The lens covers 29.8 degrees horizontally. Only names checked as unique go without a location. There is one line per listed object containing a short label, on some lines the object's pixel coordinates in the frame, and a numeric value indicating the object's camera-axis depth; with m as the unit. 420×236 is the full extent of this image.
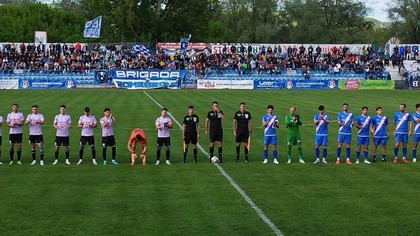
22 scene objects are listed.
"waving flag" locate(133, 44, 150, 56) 86.44
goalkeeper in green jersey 25.95
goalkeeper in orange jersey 25.44
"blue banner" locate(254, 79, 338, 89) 78.45
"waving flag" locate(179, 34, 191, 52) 86.19
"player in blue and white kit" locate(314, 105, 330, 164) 25.88
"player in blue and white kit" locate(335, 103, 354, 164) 26.05
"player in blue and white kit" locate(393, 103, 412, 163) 26.56
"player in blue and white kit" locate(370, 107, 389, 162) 26.38
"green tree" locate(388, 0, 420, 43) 114.50
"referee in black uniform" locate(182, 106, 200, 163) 25.70
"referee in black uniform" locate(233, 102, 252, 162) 26.14
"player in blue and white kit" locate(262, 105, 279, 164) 25.75
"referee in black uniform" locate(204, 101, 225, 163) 26.11
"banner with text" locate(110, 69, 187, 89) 77.00
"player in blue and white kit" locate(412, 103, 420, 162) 26.62
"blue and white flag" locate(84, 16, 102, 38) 89.56
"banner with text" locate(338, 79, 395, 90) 78.06
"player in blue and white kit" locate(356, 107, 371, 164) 26.25
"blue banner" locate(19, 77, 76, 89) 74.69
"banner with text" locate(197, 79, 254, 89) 77.62
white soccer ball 25.78
